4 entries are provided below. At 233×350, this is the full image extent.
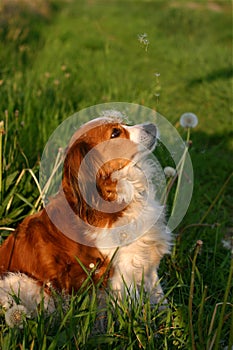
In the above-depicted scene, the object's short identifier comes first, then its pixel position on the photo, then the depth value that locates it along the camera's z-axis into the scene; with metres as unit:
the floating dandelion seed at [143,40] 1.92
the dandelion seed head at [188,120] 3.15
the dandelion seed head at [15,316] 2.06
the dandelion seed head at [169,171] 3.04
